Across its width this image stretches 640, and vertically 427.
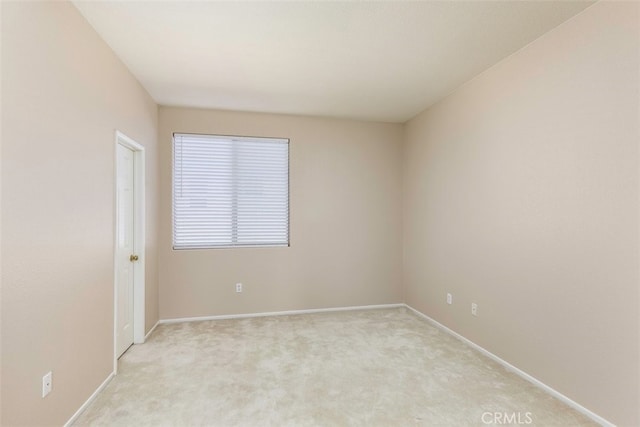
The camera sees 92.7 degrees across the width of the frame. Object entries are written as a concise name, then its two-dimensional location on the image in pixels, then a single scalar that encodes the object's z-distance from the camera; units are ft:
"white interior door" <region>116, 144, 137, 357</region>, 9.09
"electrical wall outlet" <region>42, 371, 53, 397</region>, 5.45
